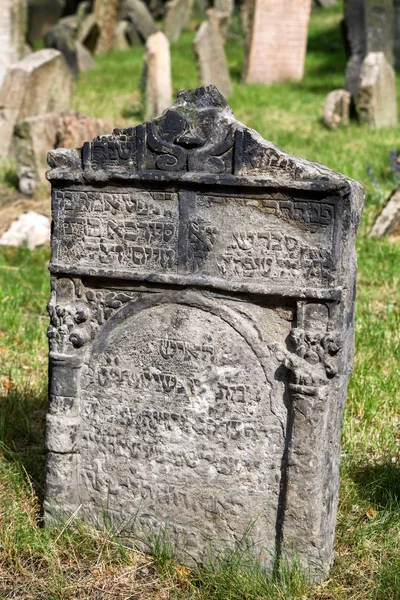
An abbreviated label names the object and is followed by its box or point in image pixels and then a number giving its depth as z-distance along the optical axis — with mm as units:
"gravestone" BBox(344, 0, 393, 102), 12344
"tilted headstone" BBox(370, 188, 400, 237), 7430
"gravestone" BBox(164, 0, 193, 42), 21000
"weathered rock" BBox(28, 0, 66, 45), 24109
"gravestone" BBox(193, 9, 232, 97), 12859
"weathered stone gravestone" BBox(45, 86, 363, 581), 3316
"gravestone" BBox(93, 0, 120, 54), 20000
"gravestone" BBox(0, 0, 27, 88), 11758
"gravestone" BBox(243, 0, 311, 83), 14000
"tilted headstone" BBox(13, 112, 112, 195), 8891
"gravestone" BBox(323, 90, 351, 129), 11172
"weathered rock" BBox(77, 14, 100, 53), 19500
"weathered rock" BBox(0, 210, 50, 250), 8016
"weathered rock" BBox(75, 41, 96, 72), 17159
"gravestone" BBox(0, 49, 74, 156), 10477
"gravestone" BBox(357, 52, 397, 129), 10766
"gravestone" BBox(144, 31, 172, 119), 12016
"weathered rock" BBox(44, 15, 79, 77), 15722
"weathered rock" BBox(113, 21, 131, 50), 20812
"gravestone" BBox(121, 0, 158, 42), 21016
